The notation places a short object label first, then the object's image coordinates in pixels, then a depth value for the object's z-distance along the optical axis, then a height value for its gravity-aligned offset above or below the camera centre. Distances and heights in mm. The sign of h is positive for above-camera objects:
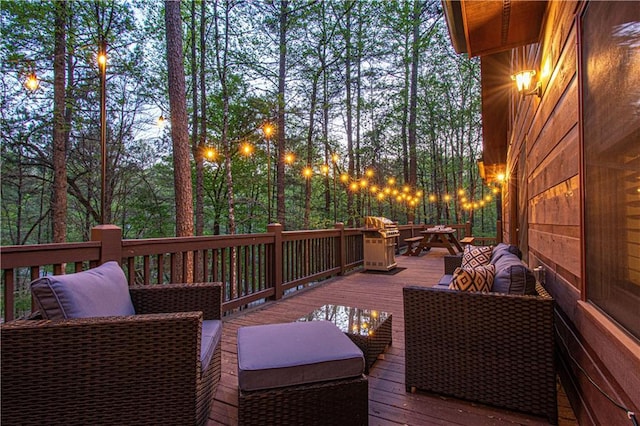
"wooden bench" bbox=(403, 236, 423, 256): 9006 -980
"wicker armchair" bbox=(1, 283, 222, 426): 1248 -659
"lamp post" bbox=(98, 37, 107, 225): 4570 +1446
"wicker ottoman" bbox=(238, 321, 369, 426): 1366 -776
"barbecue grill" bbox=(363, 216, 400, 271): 6293 -598
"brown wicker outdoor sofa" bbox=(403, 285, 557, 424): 1659 -763
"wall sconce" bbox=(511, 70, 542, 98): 2785 +1244
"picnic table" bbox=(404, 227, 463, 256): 8805 -757
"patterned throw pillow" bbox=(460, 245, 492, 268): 3225 -452
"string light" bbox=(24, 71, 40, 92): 4592 +2046
